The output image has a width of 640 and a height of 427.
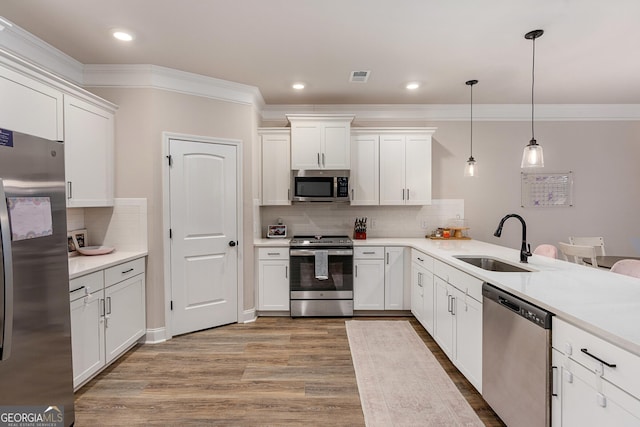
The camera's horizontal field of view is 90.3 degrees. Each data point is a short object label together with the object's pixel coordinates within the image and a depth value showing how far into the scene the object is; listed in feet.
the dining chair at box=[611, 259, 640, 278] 7.45
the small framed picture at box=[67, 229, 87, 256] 9.59
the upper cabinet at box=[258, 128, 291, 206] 13.56
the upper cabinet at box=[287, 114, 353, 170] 13.17
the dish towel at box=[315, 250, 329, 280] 12.43
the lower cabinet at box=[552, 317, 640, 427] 3.76
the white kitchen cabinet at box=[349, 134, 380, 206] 13.62
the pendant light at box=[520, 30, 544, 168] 8.00
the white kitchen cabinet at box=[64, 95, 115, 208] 8.54
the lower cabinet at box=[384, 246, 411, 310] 12.71
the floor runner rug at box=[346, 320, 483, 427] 6.77
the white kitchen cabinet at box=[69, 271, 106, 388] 7.26
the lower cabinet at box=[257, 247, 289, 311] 12.66
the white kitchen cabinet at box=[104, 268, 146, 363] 8.52
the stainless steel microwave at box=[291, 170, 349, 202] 13.39
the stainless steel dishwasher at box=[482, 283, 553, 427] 5.09
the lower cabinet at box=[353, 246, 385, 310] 12.73
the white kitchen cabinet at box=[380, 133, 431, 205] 13.58
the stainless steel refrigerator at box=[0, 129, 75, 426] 4.99
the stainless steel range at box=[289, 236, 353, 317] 12.50
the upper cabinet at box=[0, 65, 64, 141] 6.72
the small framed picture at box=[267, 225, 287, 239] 14.05
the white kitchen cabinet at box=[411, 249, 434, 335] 10.39
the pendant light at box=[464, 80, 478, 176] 11.27
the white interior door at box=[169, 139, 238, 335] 10.81
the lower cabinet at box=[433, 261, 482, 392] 7.19
